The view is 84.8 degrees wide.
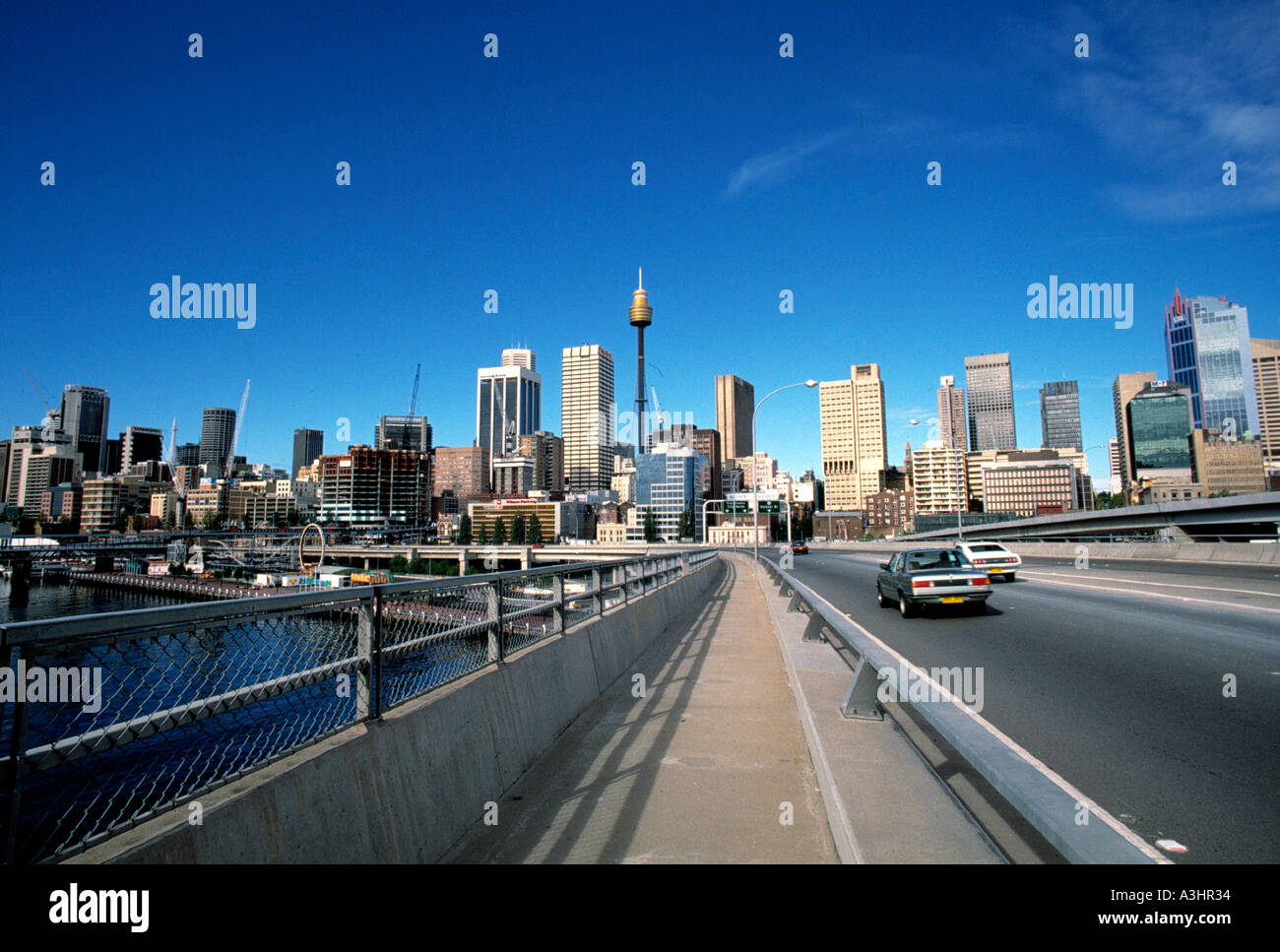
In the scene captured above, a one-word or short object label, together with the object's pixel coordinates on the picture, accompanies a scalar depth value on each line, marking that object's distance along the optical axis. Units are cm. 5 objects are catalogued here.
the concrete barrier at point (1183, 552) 2796
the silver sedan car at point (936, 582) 1478
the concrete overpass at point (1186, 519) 3987
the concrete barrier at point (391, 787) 301
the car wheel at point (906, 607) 1547
